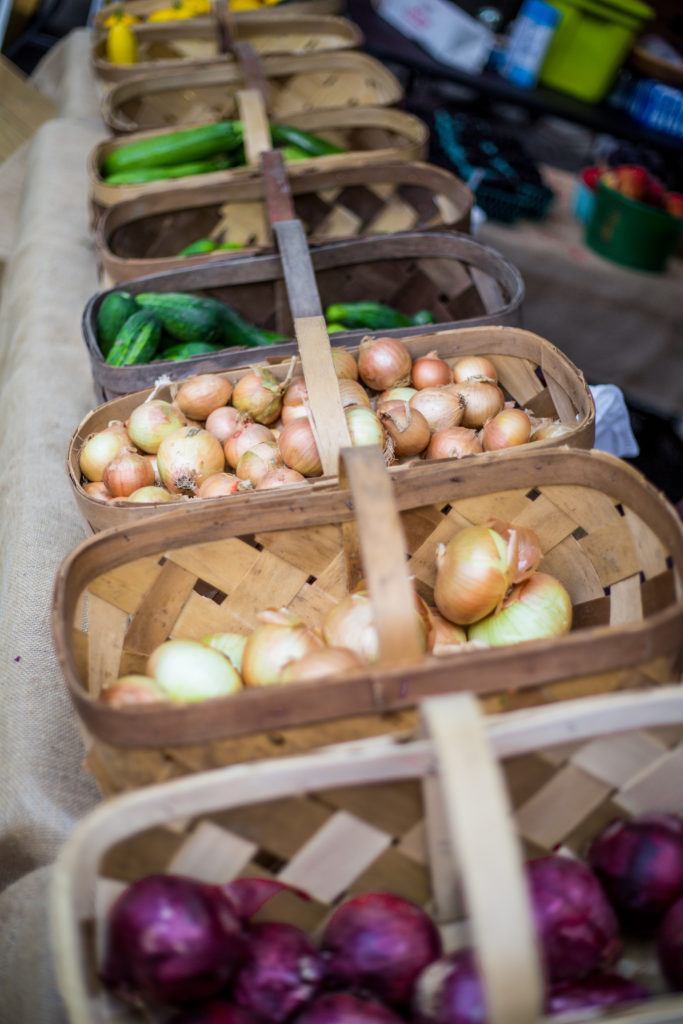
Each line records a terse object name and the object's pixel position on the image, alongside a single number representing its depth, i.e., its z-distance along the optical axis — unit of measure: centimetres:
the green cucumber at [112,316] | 141
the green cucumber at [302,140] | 202
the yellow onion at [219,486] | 105
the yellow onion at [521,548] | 88
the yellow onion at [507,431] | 110
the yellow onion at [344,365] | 123
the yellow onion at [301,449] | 105
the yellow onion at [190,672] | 79
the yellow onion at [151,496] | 107
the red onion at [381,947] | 62
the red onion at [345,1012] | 58
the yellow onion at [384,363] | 122
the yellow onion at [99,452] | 115
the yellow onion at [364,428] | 104
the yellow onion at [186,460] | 112
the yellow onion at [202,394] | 120
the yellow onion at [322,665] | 73
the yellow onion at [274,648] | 79
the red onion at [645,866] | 66
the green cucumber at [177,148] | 195
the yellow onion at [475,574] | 85
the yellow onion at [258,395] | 119
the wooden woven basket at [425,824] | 50
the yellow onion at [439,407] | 117
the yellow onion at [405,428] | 110
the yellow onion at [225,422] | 119
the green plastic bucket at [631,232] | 272
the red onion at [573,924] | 62
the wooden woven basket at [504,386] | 96
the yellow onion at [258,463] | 109
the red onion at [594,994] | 59
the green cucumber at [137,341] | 135
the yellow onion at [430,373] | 123
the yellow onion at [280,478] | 102
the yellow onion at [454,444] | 111
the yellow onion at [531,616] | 87
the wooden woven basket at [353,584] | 65
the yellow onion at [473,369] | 123
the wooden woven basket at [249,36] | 259
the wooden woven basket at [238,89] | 226
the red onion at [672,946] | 62
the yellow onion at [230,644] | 87
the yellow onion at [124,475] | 111
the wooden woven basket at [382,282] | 139
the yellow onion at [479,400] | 119
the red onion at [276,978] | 62
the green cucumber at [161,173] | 187
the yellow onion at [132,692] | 75
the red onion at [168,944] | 58
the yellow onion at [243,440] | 115
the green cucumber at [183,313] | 144
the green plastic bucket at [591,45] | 303
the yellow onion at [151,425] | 116
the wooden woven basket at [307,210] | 171
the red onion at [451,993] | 57
